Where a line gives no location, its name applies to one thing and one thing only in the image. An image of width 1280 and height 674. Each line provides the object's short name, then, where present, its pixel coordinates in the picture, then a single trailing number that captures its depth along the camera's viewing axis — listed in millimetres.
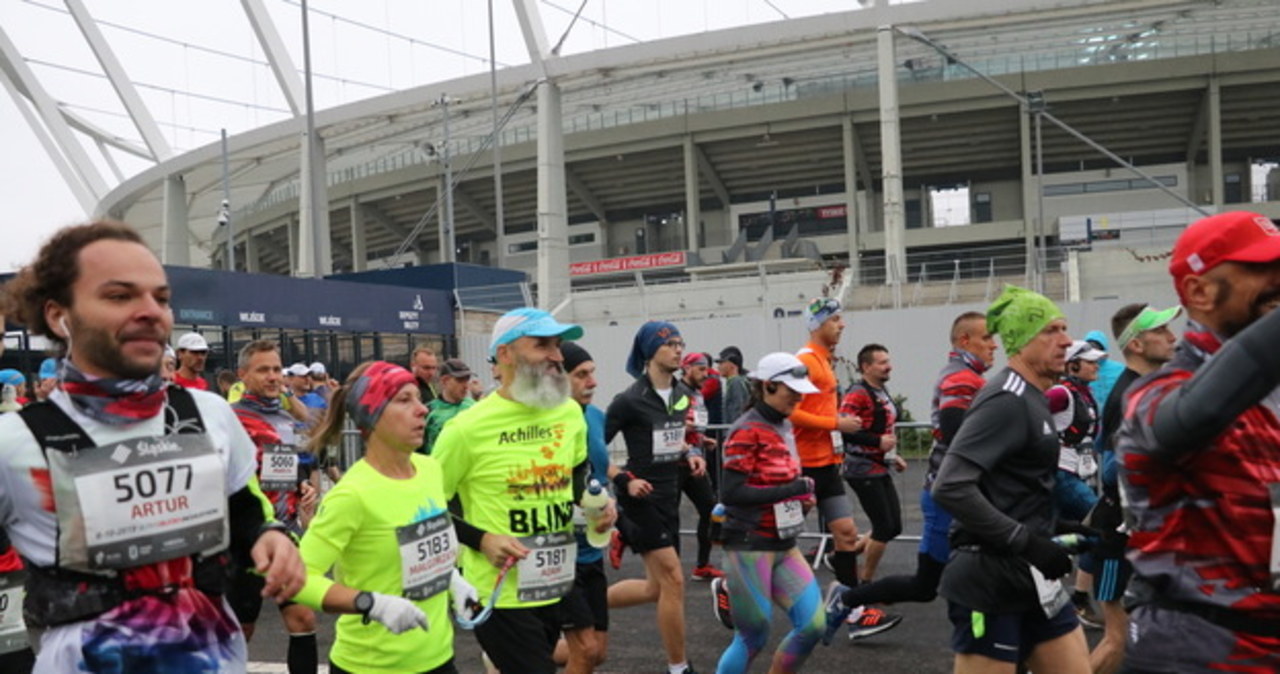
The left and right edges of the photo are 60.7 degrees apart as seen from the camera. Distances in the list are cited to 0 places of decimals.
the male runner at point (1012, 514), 3789
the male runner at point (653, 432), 6633
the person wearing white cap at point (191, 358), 8086
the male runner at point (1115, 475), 5301
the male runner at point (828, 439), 7324
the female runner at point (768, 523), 5441
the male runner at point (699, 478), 8789
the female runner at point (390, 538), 3656
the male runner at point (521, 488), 4480
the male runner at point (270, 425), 6879
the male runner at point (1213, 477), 2377
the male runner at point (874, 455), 7867
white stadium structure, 31656
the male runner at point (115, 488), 2307
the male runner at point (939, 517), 6289
